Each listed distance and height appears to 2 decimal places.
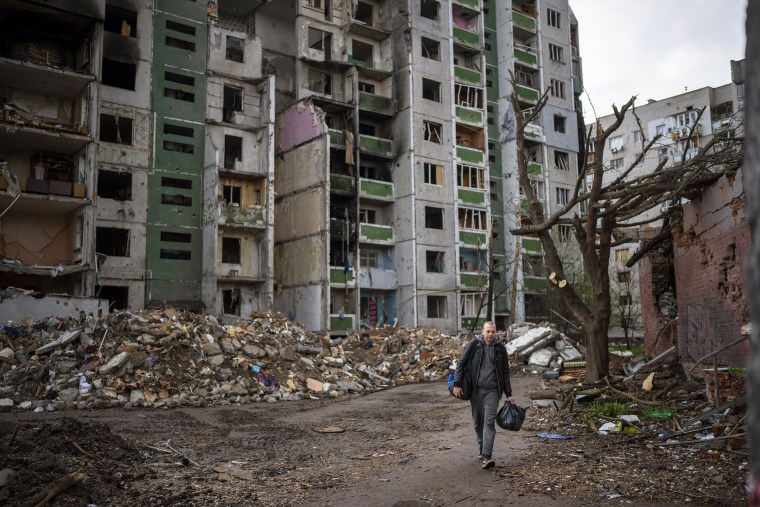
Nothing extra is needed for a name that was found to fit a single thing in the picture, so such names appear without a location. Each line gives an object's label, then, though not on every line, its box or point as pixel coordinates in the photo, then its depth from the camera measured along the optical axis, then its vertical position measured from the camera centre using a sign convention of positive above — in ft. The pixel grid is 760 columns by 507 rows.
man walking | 26.61 -2.81
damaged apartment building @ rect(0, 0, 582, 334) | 90.58 +27.84
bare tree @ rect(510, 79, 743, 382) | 38.91 +6.83
